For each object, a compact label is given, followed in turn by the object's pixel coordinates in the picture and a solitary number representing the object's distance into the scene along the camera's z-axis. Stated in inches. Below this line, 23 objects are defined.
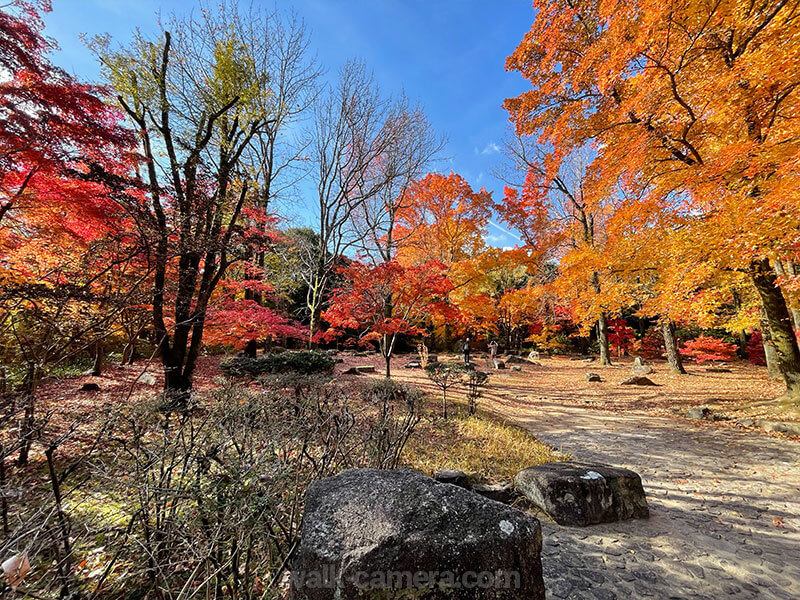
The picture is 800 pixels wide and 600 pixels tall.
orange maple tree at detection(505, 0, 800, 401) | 168.6
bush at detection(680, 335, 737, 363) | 531.5
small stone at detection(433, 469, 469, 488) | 140.9
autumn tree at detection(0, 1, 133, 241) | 163.8
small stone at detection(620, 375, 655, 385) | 383.6
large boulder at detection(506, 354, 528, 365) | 641.7
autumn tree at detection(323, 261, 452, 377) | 331.0
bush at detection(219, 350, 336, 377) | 331.3
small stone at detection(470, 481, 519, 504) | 138.8
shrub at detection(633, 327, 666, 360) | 697.0
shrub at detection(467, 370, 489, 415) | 248.2
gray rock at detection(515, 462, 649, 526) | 123.1
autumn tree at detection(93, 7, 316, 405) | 221.6
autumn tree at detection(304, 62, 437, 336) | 425.1
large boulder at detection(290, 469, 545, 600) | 58.7
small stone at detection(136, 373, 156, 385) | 293.2
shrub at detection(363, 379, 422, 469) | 121.9
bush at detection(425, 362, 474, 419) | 361.1
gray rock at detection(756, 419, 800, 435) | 206.4
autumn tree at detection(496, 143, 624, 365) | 334.6
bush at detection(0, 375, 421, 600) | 65.2
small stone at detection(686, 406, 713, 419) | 254.2
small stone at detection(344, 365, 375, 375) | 410.0
